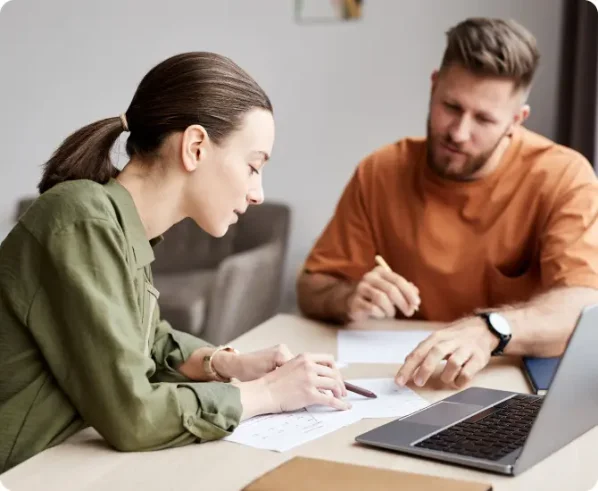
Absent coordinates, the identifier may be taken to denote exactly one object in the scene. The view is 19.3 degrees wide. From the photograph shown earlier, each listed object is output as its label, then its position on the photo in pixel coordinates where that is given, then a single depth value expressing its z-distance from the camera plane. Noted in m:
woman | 2.10
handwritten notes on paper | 2.15
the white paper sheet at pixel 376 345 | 2.55
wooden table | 2.03
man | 2.83
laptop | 2.04
